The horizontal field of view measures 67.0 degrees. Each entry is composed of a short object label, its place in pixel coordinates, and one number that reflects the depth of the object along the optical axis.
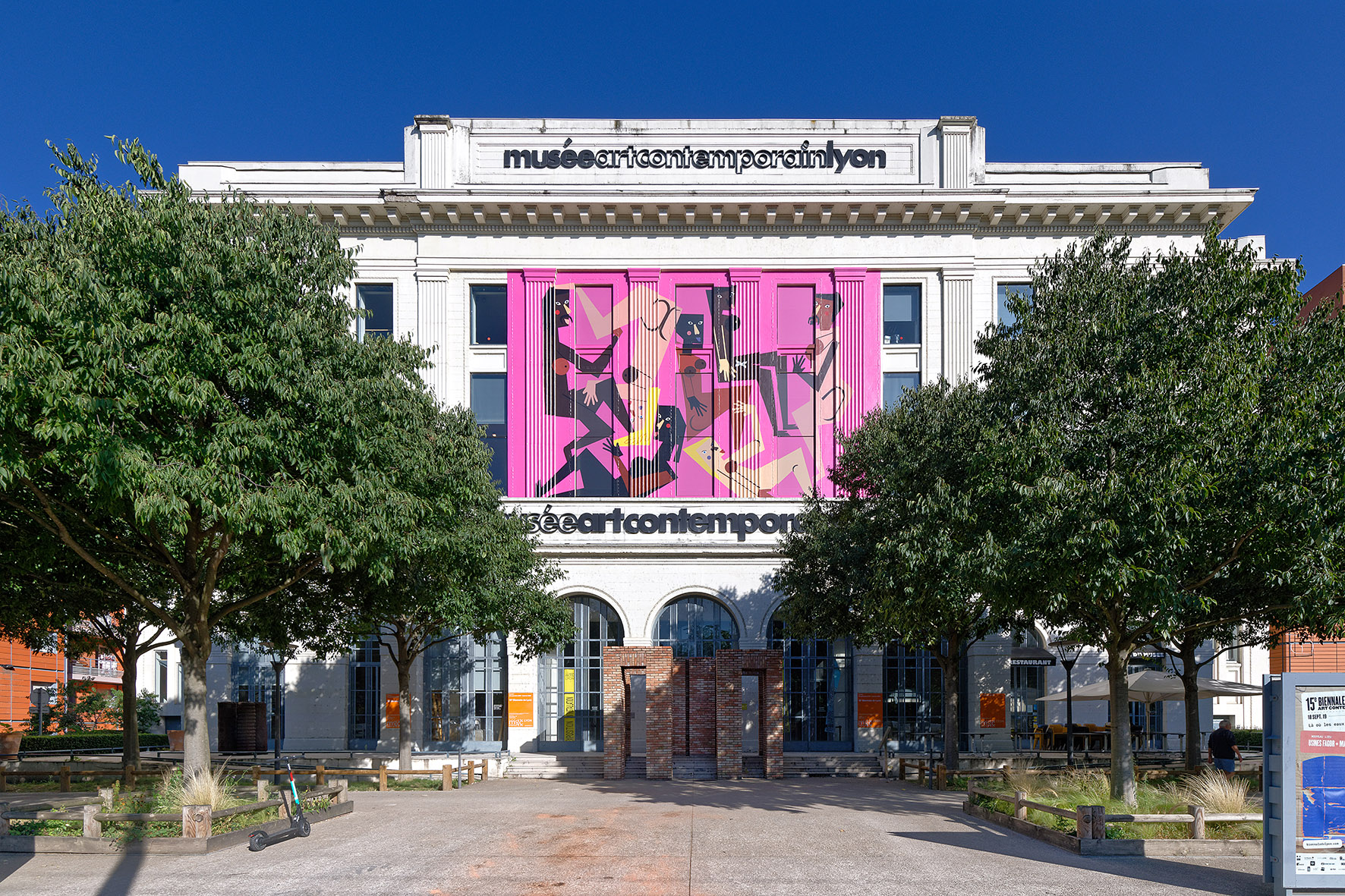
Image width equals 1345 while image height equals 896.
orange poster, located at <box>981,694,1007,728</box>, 33.75
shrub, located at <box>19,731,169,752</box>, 38.22
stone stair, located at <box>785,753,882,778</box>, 30.64
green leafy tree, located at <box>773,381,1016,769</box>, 16.97
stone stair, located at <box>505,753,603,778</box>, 30.11
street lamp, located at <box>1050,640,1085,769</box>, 27.12
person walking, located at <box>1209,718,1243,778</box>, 22.78
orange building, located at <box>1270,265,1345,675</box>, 39.16
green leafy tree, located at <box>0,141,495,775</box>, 13.72
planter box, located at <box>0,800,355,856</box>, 14.12
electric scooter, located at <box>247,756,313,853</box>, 14.84
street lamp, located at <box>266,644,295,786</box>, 30.94
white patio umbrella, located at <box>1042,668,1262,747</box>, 27.73
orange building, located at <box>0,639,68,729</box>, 50.50
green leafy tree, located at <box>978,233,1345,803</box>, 14.73
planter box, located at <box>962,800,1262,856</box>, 13.81
